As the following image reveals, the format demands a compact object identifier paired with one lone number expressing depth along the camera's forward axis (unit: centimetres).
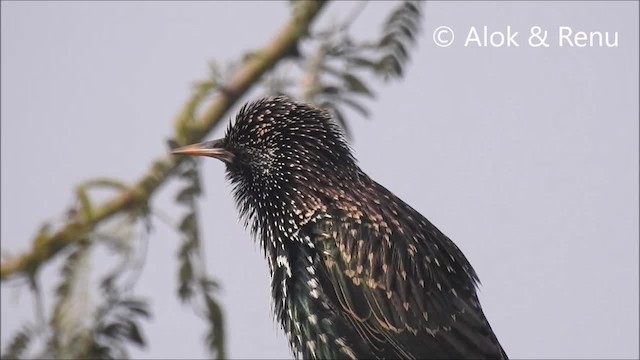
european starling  896
